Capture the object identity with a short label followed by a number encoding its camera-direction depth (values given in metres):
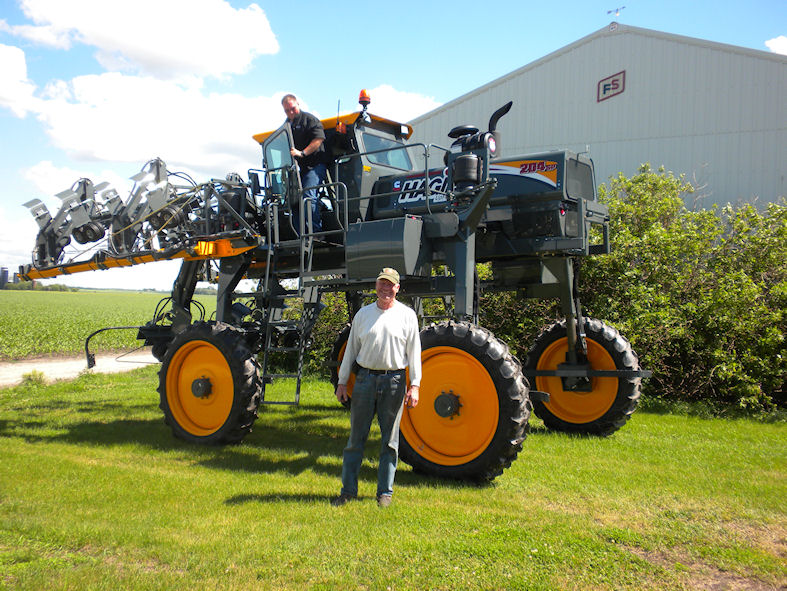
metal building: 14.72
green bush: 9.18
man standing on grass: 4.86
